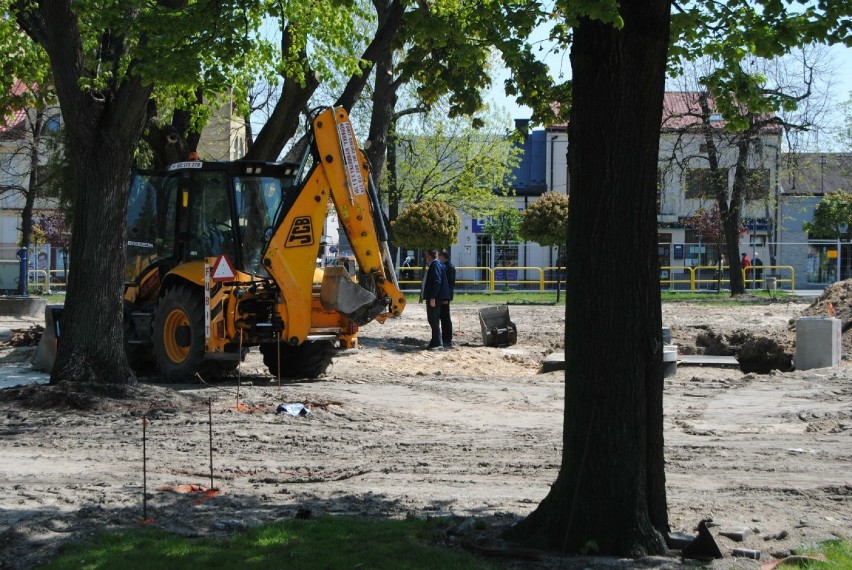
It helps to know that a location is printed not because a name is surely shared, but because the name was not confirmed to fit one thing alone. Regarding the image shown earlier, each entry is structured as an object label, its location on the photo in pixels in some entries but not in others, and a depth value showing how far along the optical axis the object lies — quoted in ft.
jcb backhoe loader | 47.73
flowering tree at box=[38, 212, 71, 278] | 152.02
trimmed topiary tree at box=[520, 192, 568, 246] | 123.03
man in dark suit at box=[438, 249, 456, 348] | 69.46
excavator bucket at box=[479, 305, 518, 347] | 71.46
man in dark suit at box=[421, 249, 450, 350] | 67.46
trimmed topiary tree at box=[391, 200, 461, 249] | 127.65
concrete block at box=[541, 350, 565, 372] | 59.16
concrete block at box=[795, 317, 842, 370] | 57.67
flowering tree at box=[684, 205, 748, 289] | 152.56
